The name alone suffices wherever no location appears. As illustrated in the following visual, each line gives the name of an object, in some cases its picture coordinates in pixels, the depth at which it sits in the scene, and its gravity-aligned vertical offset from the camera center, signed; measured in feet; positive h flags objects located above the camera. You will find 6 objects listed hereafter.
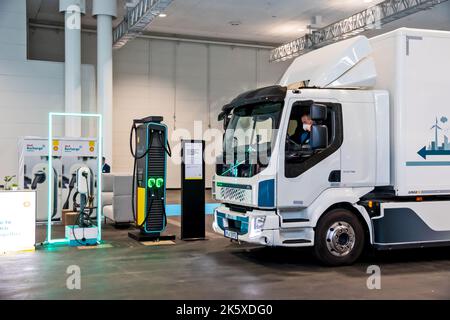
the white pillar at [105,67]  50.34 +9.61
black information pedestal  30.42 -1.42
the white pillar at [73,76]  50.01 +8.55
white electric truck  22.40 +0.41
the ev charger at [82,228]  28.78 -3.55
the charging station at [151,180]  29.91 -0.93
